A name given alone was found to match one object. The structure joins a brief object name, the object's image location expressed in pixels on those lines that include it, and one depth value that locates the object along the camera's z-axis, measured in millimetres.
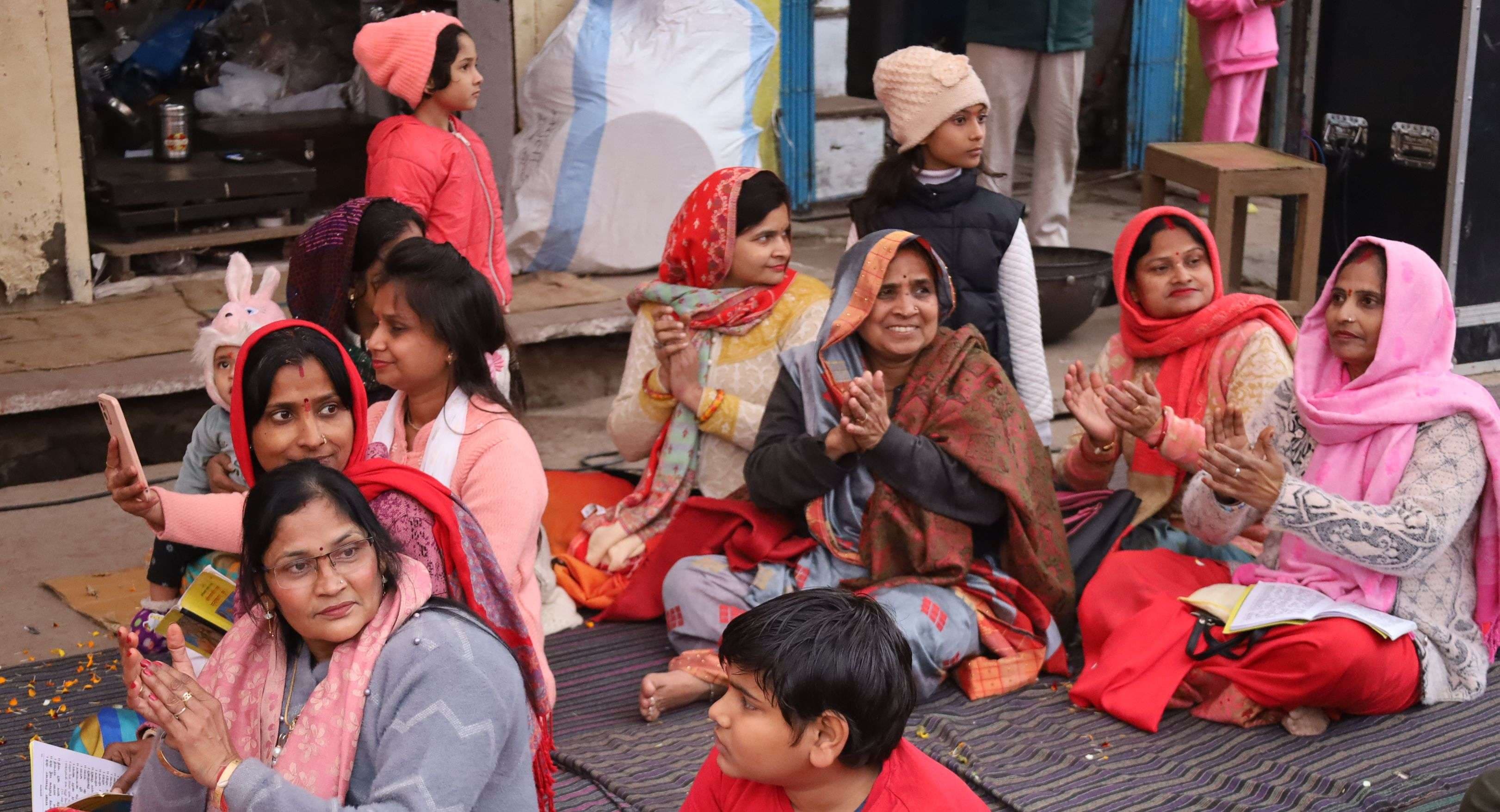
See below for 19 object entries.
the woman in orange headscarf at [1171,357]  3797
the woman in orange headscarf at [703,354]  4137
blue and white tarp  6160
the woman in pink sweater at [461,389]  2959
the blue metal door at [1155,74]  9102
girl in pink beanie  4645
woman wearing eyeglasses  2080
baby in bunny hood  3410
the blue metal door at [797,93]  7602
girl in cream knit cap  4277
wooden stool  5566
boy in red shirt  2074
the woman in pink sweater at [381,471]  2422
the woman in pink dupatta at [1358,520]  3225
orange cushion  4527
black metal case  5508
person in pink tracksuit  7648
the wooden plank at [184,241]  6047
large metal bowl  5891
